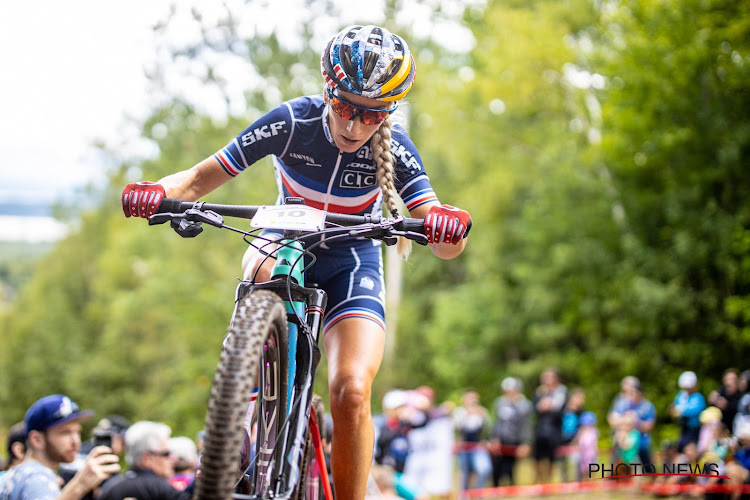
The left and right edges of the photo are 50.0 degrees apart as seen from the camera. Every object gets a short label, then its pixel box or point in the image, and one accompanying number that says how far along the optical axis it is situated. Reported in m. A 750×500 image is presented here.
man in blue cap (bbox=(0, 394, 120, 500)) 4.30
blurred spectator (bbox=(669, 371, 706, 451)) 12.01
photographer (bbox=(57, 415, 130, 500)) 5.31
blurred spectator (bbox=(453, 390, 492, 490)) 15.49
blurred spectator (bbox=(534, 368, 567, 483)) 15.19
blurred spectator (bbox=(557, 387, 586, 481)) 15.45
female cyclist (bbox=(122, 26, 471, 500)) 3.88
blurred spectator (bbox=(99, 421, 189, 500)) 5.74
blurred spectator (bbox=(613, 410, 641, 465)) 13.43
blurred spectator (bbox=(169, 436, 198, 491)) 7.39
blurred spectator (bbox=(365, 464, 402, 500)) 9.26
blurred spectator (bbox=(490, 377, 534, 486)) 15.61
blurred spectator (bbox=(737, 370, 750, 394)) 11.42
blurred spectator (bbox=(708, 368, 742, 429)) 11.17
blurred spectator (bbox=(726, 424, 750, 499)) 8.74
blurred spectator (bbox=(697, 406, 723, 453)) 10.39
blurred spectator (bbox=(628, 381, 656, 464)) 13.46
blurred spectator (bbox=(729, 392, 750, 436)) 9.34
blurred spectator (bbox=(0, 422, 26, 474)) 6.14
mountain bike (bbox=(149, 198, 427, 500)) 3.23
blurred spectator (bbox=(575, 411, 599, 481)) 15.27
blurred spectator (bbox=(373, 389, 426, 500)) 12.90
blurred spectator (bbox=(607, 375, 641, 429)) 13.96
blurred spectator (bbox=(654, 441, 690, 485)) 11.36
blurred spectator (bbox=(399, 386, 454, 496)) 13.58
